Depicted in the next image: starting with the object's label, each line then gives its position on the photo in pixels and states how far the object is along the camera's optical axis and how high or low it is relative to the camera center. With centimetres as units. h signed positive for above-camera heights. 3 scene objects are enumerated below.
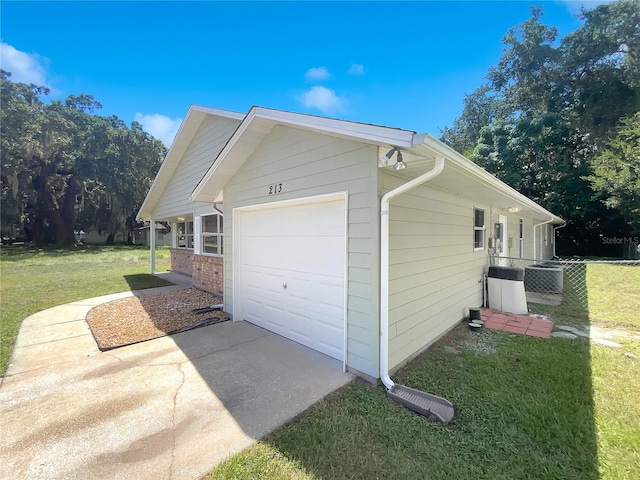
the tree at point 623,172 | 1416 +315
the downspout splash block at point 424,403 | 277 -174
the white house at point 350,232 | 332 +1
